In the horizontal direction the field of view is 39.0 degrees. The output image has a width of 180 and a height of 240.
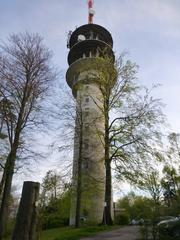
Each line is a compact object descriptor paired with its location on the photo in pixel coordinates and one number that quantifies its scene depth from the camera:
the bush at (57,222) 26.45
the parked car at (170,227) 10.43
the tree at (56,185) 18.72
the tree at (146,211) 10.29
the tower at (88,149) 21.38
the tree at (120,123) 18.97
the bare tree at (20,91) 14.65
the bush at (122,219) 23.23
